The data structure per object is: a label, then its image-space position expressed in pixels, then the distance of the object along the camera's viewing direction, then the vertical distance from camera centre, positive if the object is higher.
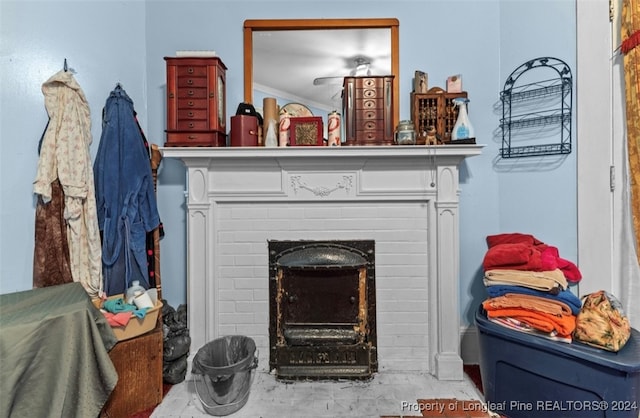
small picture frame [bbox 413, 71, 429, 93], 2.01 +0.79
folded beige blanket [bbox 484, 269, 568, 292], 1.47 -0.34
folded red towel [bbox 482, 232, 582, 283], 1.54 -0.25
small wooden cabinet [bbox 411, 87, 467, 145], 1.98 +0.59
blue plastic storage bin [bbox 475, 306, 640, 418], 1.25 -0.72
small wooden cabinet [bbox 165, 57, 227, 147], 1.88 +0.64
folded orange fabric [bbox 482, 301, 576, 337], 1.39 -0.51
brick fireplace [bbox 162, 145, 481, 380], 1.93 -0.14
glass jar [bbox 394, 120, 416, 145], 1.88 +0.44
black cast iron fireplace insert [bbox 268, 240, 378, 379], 1.92 -0.59
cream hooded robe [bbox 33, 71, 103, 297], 1.58 +0.20
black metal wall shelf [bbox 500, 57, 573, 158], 1.83 +0.60
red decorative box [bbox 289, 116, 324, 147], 1.92 +0.47
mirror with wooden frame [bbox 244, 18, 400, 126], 2.07 +0.99
